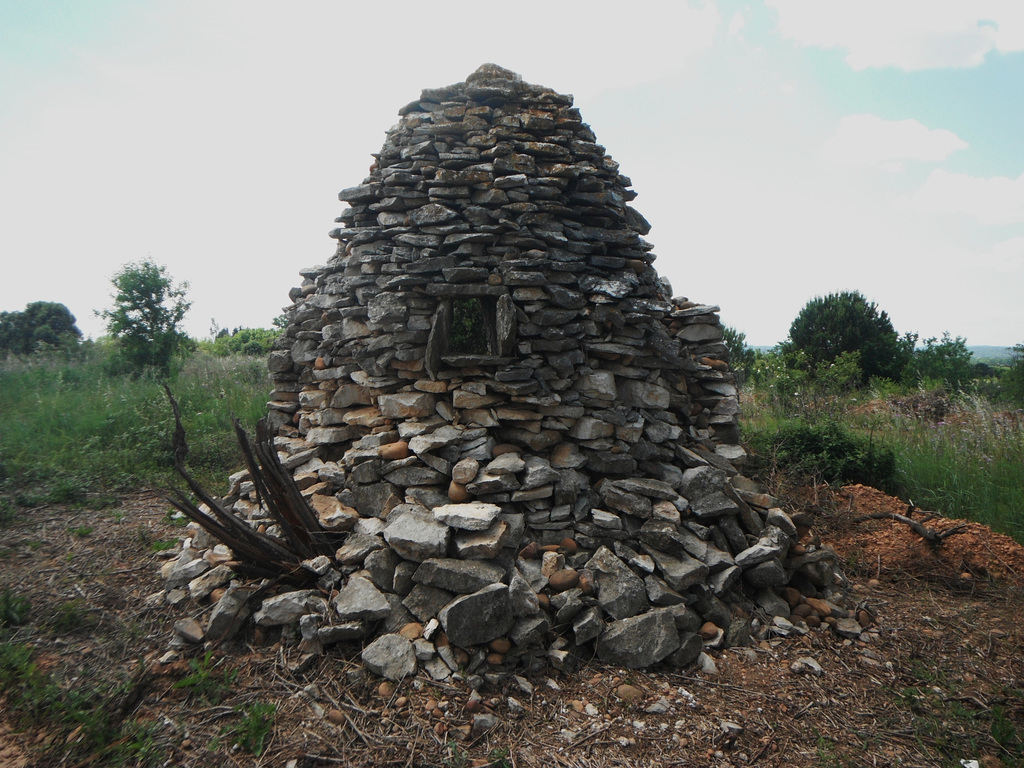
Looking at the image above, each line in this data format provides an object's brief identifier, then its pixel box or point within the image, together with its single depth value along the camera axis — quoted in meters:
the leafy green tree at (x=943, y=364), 14.49
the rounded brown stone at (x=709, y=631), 3.61
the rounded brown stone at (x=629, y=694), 3.09
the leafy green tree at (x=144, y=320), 11.18
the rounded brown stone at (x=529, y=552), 3.73
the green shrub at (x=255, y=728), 2.66
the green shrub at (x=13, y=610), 3.63
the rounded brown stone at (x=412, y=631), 3.26
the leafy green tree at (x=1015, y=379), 12.47
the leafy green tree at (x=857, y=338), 16.00
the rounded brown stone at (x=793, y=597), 4.08
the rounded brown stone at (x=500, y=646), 3.21
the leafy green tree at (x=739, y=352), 15.27
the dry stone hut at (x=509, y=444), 3.37
